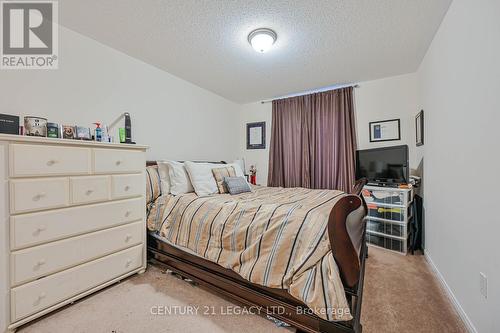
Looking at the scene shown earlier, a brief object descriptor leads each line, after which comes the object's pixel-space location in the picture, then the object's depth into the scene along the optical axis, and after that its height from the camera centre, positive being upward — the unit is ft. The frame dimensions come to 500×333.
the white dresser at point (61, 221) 4.30 -1.29
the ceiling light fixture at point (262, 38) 6.56 +4.15
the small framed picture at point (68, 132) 5.67 +1.02
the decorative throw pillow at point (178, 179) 7.72 -0.45
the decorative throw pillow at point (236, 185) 8.19 -0.75
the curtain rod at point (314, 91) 11.03 +4.31
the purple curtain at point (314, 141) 11.01 +1.40
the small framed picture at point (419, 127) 8.25 +1.56
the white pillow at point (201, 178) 7.81 -0.45
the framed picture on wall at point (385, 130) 10.16 +1.74
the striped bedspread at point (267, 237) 3.80 -1.75
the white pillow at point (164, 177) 7.75 -0.37
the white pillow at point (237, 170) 9.43 -0.16
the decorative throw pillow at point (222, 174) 8.38 -0.33
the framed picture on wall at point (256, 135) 13.83 +2.13
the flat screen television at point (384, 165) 8.58 -0.01
